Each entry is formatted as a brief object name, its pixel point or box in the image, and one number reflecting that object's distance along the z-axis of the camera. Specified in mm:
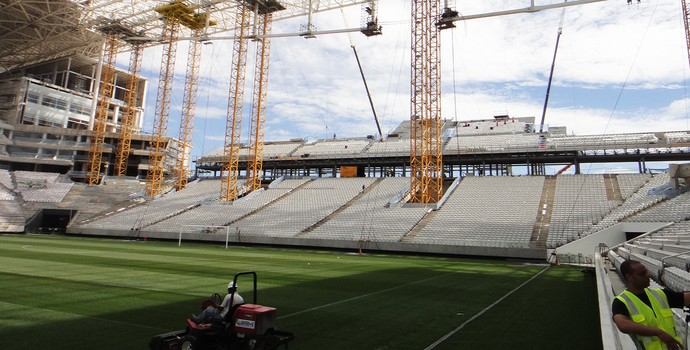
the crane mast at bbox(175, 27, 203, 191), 61406
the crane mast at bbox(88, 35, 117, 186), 66750
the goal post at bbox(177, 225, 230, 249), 41069
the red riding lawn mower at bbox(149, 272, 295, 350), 5695
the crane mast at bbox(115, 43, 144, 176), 66875
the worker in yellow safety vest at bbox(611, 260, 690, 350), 3496
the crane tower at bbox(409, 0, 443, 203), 44500
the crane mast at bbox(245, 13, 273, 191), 53156
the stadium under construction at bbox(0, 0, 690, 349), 33562
